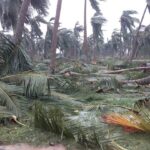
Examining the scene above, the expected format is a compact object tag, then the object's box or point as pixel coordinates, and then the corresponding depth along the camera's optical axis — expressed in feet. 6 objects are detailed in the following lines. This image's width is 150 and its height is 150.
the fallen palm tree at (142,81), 21.94
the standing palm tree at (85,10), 42.70
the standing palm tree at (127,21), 76.97
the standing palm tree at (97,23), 72.35
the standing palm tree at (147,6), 49.23
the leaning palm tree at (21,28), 17.27
